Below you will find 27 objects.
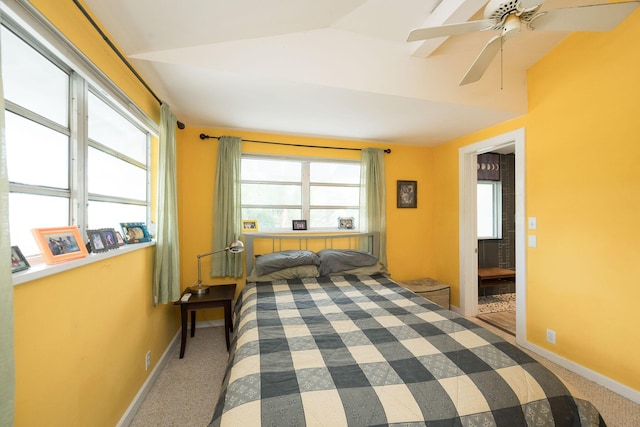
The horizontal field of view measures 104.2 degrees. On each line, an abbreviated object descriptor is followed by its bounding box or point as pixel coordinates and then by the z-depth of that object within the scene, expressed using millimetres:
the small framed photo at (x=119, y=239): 1719
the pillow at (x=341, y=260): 2922
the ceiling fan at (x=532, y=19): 1132
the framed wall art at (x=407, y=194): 3734
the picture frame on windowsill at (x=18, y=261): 949
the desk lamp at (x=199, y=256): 2613
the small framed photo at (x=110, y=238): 1547
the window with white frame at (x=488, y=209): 4543
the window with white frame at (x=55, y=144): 1053
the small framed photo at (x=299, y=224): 3371
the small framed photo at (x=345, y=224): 3576
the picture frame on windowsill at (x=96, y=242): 1419
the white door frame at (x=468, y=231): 3303
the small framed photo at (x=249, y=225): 3184
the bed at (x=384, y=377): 987
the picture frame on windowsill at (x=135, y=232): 1884
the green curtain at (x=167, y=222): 2117
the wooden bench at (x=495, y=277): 3861
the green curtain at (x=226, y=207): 2977
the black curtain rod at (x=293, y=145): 2982
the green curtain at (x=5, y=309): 734
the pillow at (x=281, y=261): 2744
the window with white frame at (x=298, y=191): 3307
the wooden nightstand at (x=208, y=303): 2368
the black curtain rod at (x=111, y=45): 1260
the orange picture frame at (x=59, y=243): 1094
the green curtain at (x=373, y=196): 3443
